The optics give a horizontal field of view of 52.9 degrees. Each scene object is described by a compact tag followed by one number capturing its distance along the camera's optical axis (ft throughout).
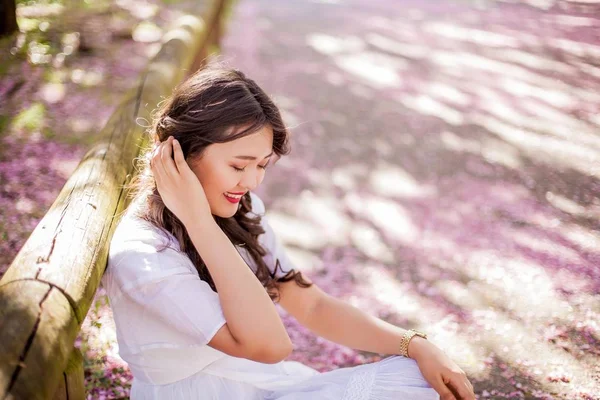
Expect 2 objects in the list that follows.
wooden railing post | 5.12
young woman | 6.51
